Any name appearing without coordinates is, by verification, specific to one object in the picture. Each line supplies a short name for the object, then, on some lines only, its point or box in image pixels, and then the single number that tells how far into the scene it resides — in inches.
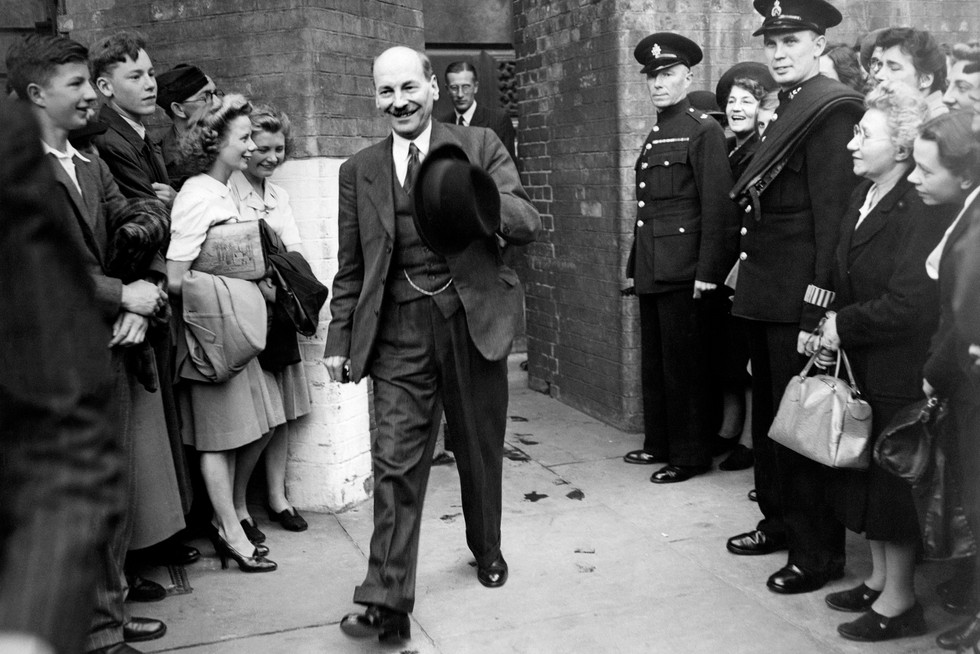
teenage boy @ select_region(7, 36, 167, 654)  144.5
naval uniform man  165.2
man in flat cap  194.7
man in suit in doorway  292.0
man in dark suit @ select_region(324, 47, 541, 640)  151.7
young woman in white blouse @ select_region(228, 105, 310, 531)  189.2
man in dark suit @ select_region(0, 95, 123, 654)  46.9
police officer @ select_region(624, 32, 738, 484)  213.0
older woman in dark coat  144.8
